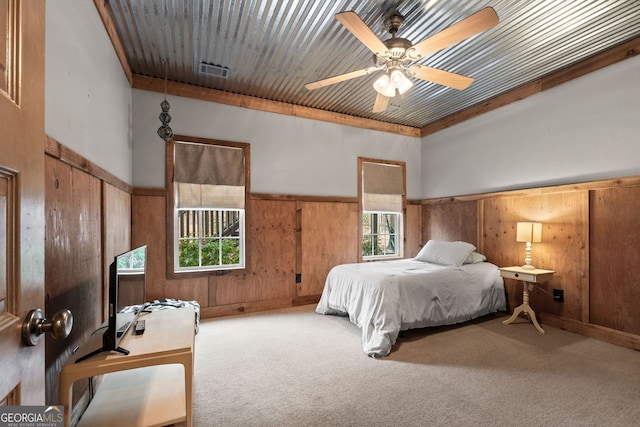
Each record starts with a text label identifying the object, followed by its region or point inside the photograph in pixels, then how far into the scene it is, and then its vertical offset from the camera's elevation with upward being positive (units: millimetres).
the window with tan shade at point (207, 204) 3807 +124
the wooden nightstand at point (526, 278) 3311 -763
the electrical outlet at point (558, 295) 3438 -977
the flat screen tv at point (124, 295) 1597 -533
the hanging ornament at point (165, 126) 3166 +957
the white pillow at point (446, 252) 3914 -559
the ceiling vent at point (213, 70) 3389 +1710
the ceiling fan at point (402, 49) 1999 +1318
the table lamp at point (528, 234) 3434 -251
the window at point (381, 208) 5094 +93
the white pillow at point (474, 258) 4004 -635
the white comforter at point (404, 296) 2949 -959
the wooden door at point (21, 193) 644 +50
